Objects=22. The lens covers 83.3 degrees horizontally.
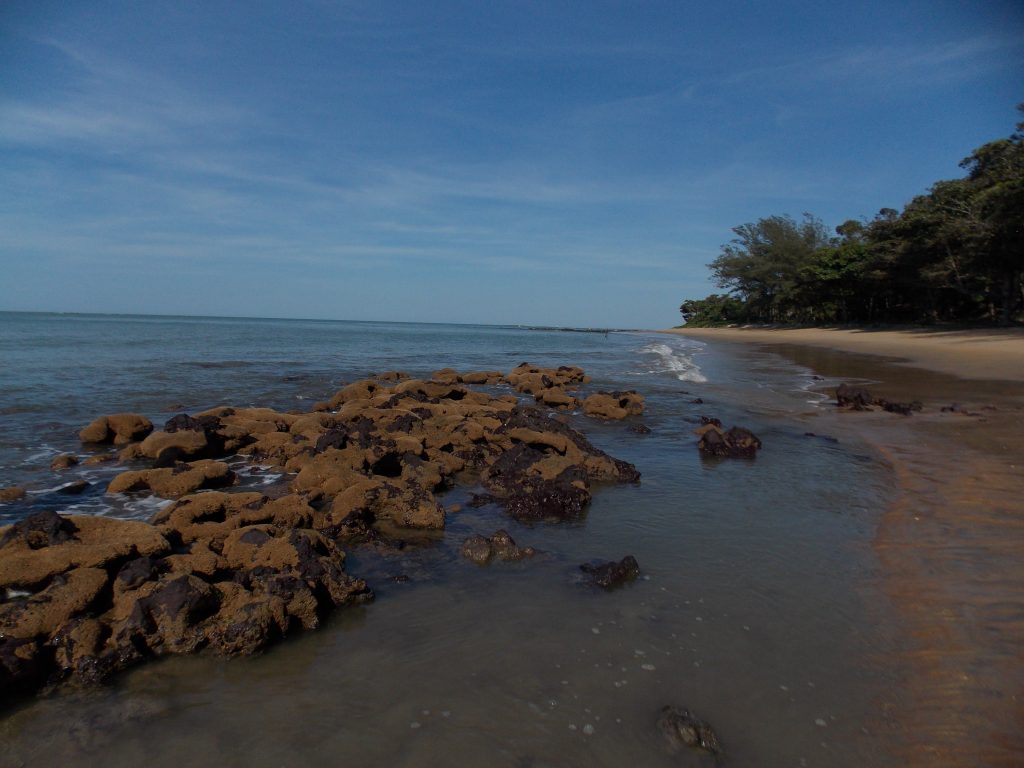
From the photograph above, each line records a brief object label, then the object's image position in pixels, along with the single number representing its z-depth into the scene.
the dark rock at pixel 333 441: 9.48
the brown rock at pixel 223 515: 6.18
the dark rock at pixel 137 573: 4.91
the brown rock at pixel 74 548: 4.95
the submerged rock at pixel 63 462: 9.61
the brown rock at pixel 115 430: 11.22
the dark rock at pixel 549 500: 7.62
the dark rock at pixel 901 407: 15.11
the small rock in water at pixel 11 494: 7.87
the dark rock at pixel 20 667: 3.88
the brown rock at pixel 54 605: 4.27
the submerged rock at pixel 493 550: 6.14
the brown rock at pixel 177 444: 9.87
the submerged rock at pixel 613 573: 5.51
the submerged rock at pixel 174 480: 8.36
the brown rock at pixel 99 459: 10.04
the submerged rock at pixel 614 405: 15.42
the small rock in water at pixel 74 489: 8.38
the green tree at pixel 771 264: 76.38
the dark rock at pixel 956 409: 14.63
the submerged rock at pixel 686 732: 3.46
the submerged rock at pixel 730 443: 10.73
